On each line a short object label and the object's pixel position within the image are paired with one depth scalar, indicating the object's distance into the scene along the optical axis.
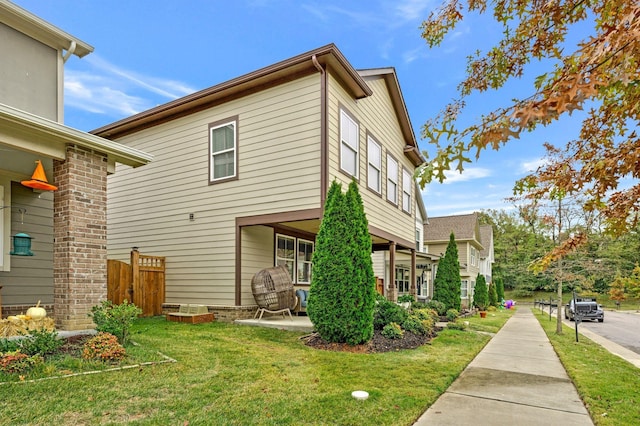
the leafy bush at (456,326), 11.44
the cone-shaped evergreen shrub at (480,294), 22.59
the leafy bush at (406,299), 14.25
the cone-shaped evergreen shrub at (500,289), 32.62
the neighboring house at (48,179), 5.95
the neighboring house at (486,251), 37.94
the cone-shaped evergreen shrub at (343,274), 7.37
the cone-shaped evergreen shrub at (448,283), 16.06
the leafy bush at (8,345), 4.58
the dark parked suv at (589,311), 20.62
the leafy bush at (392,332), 8.26
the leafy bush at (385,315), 8.91
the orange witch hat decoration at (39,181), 5.75
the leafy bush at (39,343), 4.67
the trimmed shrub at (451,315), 14.04
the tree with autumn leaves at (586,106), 3.64
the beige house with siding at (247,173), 9.33
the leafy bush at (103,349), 4.90
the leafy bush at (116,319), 5.45
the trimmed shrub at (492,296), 27.78
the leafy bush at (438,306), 14.63
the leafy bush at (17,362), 4.23
